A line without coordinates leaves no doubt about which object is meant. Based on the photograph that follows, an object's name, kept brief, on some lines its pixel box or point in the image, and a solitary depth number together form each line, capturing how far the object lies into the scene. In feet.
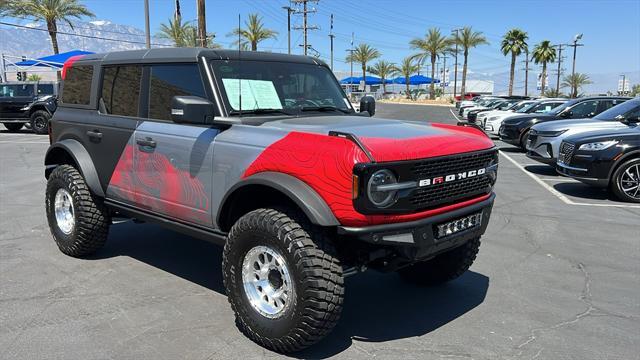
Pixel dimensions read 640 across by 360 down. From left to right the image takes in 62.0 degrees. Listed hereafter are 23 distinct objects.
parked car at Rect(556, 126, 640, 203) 27.86
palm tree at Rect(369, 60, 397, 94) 286.46
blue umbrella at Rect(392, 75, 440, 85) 304.71
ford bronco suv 10.36
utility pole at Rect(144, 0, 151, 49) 78.37
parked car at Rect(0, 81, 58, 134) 65.00
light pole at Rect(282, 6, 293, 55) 171.83
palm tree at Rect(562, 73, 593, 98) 265.05
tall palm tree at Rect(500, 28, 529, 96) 207.10
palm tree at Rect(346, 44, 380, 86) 263.70
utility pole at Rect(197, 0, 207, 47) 67.15
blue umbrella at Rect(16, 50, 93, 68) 84.15
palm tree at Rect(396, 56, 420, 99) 263.29
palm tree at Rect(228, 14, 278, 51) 149.79
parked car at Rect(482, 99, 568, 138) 62.49
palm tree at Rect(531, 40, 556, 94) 215.72
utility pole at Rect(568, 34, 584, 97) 195.27
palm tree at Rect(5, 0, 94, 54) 113.29
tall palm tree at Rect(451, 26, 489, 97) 208.74
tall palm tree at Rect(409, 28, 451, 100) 216.74
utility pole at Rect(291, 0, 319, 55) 197.57
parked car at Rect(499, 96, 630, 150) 45.06
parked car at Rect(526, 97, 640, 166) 33.40
